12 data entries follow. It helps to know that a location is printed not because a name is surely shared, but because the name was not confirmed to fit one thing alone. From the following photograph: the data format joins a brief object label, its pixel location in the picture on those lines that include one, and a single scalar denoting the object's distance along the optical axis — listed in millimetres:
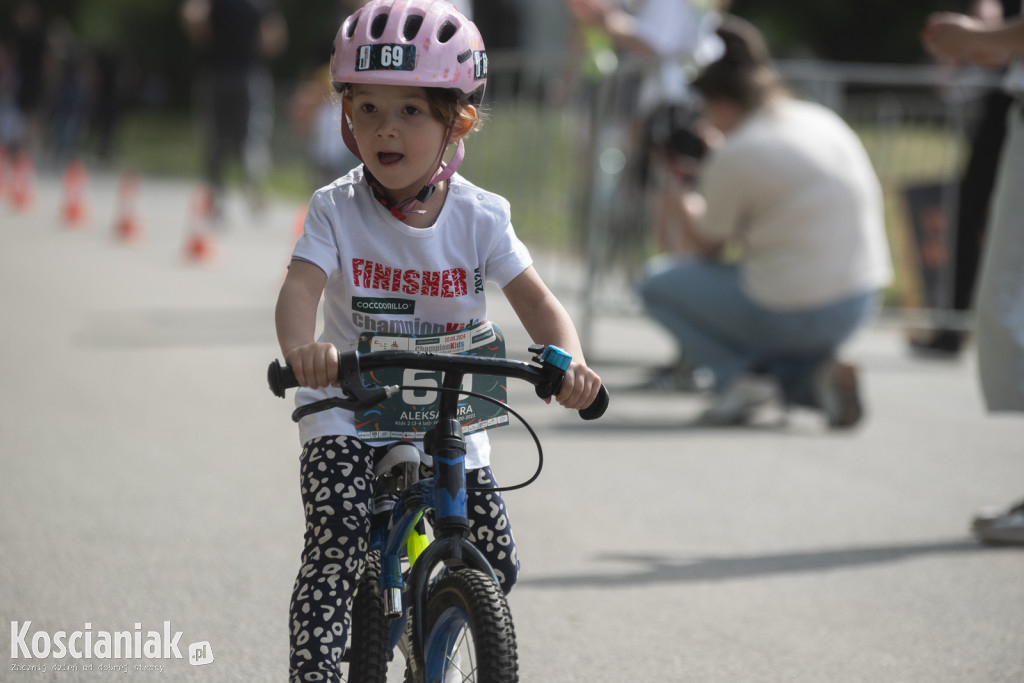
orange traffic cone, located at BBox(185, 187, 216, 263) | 24719
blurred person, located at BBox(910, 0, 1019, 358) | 16375
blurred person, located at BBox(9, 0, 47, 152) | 48156
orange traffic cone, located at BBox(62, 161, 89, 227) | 29922
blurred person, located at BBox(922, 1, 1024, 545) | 9742
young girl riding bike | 5664
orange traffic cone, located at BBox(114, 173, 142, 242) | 27562
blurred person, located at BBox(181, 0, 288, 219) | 28922
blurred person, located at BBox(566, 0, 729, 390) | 15641
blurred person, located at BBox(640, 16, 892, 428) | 13484
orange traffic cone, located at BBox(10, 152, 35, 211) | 32497
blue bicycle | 5023
